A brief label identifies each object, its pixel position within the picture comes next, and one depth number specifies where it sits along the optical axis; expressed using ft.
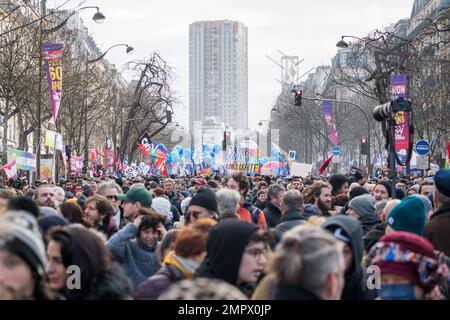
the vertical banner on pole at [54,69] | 82.84
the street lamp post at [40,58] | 87.43
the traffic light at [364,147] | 128.82
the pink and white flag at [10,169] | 74.59
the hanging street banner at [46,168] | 100.91
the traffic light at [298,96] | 129.08
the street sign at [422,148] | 92.38
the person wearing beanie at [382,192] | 40.93
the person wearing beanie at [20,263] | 13.07
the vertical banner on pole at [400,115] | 58.70
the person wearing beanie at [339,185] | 46.37
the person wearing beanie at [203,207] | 27.40
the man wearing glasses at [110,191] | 36.50
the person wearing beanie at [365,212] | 29.12
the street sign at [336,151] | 138.16
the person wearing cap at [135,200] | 32.07
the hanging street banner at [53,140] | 89.20
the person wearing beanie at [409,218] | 21.34
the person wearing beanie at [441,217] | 23.43
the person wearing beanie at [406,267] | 15.72
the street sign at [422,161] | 103.55
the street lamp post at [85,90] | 143.15
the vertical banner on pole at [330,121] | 159.39
